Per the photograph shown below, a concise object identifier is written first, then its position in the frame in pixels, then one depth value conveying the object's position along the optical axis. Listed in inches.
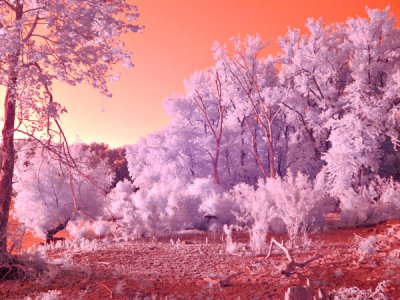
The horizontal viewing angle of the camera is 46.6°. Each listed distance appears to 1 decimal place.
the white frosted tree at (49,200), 717.3
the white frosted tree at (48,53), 320.5
